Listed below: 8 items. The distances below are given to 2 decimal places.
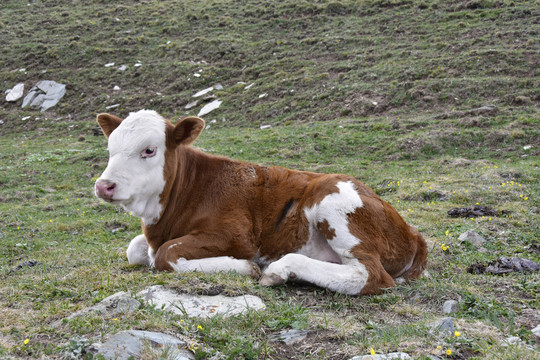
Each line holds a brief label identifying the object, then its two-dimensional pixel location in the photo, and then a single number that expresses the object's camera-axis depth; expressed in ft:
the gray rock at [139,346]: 11.28
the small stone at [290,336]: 13.28
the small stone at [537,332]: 13.66
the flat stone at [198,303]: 14.64
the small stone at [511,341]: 12.78
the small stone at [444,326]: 13.38
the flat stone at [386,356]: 11.69
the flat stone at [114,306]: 13.91
